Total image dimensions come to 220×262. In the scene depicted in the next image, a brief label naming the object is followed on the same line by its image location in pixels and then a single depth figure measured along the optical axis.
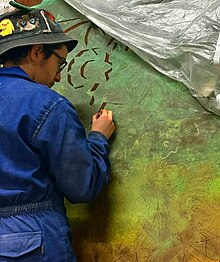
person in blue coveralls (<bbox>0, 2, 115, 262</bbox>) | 1.09
